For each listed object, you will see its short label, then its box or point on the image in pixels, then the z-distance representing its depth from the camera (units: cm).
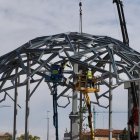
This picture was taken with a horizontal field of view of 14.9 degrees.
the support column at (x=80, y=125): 3478
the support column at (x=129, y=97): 3910
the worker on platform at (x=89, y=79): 3394
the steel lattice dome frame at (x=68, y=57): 3234
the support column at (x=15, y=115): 3640
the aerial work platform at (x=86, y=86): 3384
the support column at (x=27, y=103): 3297
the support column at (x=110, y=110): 3622
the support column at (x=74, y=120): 3306
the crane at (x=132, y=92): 3641
